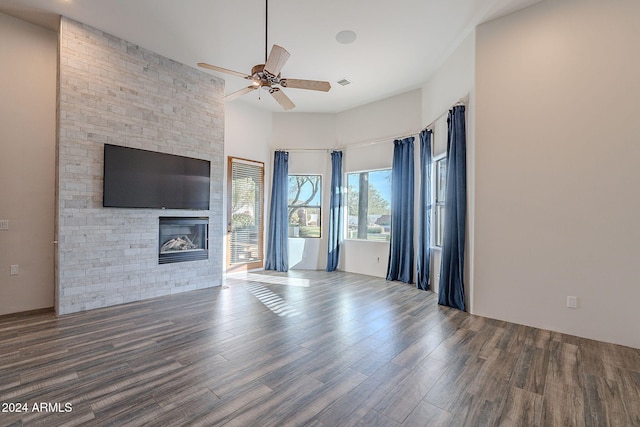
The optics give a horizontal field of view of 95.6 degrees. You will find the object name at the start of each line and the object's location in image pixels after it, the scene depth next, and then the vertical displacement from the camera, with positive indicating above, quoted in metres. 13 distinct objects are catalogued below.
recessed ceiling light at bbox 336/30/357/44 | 3.73 +2.37
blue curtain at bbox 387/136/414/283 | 5.36 +0.08
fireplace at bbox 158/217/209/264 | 4.45 -0.37
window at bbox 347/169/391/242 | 5.91 +0.26
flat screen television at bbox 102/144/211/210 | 3.88 +0.53
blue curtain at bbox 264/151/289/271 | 6.36 -0.12
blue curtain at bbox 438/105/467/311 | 3.91 +0.01
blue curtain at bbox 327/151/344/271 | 6.33 +0.09
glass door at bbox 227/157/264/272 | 5.89 +0.05
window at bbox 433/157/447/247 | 4.80 +0.33
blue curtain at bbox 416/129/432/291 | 4.96 +0.04
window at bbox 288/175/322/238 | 6.64 +0.27
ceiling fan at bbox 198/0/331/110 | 2.79 +1.49
